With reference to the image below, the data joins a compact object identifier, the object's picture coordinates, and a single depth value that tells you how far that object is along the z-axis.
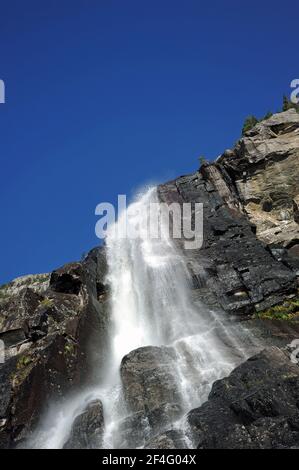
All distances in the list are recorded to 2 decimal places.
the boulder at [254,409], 15.77
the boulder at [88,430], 20.04
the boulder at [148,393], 19.80
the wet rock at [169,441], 16.73
